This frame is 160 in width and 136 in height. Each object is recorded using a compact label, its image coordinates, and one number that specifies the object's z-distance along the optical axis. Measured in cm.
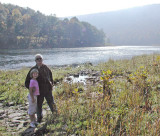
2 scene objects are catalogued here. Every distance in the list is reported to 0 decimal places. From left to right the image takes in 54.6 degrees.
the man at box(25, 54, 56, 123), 441
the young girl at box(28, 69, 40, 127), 418
